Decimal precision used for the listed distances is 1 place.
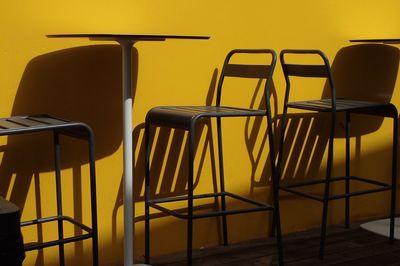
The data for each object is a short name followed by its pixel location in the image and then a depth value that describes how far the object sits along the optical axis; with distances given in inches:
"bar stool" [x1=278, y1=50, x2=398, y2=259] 101.2
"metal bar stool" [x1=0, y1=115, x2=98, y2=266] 72.6
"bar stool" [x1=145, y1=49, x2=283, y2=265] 86.0
